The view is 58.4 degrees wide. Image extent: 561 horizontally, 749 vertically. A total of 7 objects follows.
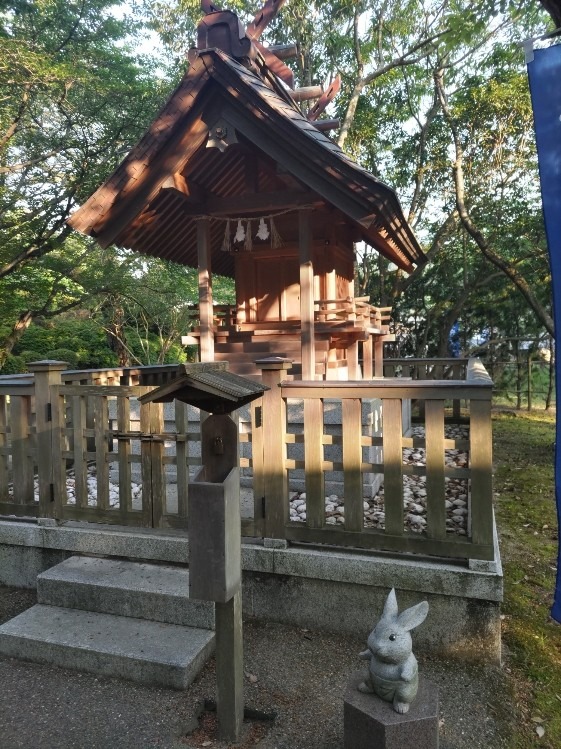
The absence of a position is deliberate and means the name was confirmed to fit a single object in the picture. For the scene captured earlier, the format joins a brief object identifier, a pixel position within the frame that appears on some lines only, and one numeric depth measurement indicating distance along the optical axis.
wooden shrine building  6.14
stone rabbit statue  2.56
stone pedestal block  2.47
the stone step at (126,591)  3.83
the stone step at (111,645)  3.38
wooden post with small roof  2.66
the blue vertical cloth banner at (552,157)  3.22
